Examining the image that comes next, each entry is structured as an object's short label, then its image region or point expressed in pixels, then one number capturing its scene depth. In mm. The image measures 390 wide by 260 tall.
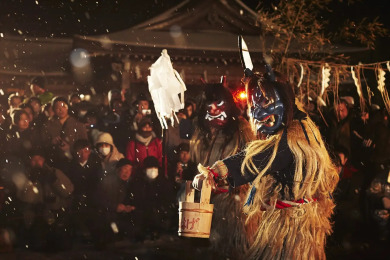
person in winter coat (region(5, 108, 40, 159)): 8523
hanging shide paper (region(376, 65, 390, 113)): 8484
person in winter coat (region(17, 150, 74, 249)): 7781
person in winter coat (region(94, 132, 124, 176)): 8211
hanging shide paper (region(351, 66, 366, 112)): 7905
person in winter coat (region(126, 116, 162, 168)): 8453
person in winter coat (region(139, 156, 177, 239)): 8172
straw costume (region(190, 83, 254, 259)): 5898
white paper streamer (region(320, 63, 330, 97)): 8516
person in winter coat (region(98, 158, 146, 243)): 8000
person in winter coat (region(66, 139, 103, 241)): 8016
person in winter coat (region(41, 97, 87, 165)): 8531
